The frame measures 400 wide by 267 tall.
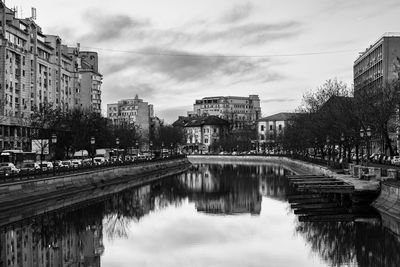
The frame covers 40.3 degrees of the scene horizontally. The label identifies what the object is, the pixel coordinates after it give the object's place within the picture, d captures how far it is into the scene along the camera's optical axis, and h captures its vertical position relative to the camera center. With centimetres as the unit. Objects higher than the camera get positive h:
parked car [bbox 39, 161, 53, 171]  6812 -203
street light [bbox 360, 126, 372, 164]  5294 +101
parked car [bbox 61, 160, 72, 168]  7522 -209
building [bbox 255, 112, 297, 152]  18406 +100
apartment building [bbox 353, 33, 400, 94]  12106 +1987
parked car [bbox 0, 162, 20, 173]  5217 -187
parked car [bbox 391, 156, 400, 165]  6916 -233
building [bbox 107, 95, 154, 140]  18515 +483
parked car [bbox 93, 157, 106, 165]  9042 -208
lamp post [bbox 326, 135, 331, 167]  7903 -9
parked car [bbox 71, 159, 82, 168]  7685 -202
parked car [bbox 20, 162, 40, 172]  6725 -204
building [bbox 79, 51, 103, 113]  15100 +1802
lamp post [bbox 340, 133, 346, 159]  6989 +67
